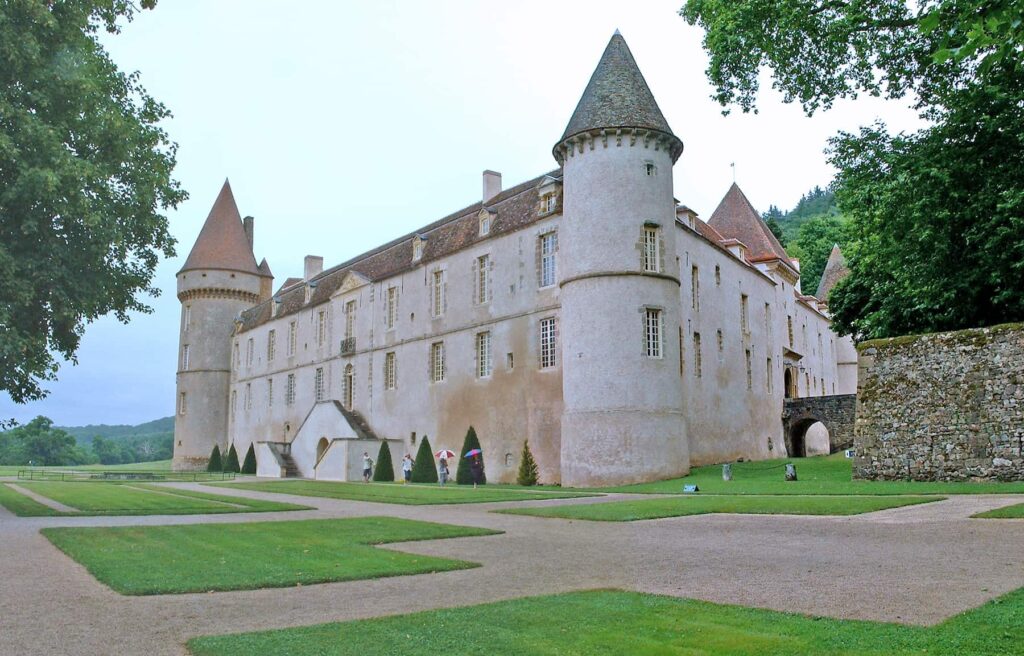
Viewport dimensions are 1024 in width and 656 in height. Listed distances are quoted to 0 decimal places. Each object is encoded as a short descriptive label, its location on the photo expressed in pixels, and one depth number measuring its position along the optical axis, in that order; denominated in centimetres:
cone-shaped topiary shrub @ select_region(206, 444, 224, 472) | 5106
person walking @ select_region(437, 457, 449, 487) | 2903
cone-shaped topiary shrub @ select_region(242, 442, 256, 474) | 4662
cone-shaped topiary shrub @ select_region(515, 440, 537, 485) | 2906
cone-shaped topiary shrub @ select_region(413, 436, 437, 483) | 3297
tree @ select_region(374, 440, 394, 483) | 3491
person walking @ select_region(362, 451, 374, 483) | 3338
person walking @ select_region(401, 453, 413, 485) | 3262
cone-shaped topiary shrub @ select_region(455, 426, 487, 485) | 3120
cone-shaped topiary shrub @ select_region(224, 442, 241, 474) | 4912
